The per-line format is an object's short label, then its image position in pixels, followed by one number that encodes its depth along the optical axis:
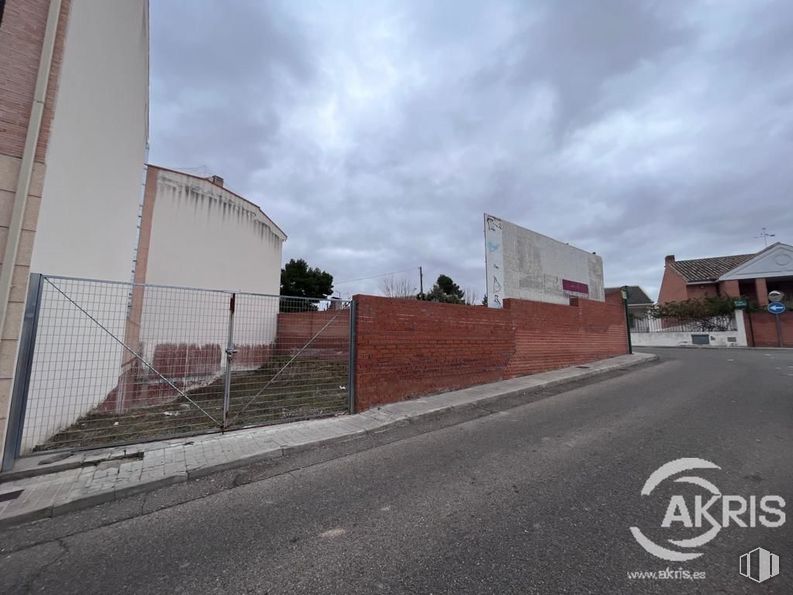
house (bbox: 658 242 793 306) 23.69
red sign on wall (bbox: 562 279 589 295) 13.83
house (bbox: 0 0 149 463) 3.88
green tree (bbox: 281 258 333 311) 29.08
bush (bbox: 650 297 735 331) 22.75
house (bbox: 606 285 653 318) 16.05
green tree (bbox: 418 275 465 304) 32.25
